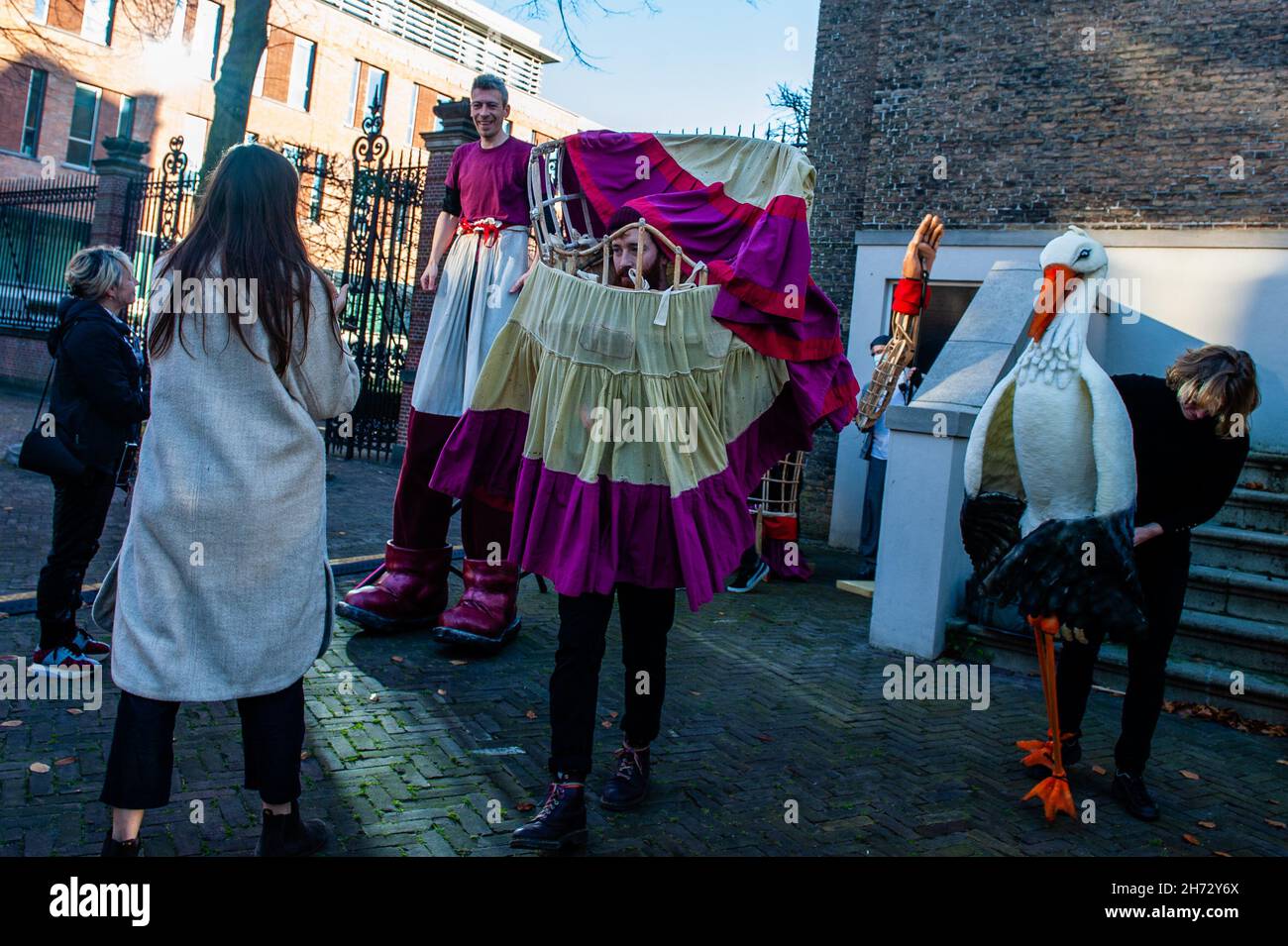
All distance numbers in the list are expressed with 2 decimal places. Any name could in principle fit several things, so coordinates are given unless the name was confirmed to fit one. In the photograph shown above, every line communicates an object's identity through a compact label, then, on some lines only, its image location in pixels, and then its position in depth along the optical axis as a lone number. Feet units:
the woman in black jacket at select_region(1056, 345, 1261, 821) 12.60
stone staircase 17.48
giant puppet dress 10.56
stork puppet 11.69
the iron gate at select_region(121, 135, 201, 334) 46.57
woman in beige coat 8.67
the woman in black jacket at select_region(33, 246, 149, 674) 14.23
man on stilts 16.34
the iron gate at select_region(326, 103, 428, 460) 40.73
